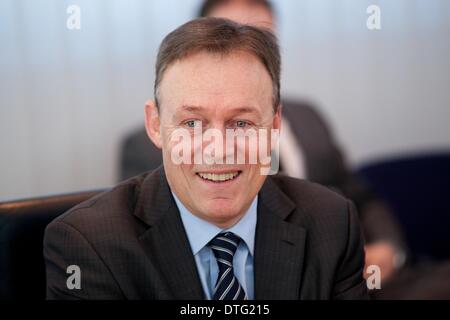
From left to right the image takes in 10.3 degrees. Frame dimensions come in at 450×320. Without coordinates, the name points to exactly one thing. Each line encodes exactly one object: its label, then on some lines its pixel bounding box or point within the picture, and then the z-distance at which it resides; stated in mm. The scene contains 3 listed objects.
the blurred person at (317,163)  3418
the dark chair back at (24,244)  3172
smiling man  3106
